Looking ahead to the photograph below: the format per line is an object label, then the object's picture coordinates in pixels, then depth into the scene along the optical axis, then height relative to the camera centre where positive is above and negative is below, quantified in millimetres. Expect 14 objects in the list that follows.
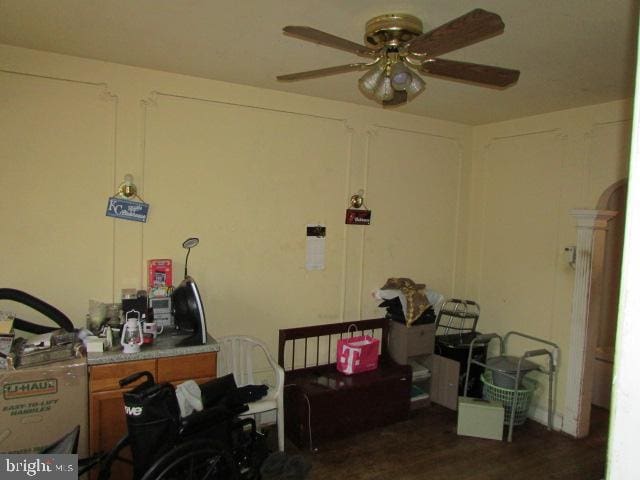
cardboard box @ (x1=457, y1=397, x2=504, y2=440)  3539 -1561
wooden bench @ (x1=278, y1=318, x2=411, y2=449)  3314 -1319
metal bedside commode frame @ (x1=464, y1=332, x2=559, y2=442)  3586 -1159
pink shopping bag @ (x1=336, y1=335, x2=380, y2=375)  3666 -1127
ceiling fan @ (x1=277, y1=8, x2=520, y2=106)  1699 +703
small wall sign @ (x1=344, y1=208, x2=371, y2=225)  3906 +37
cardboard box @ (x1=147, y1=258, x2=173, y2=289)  3125 -426
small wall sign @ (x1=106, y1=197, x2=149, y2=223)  2998 +10
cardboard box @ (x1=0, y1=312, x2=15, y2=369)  2289 -728
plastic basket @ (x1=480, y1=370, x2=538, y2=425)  3646 -1415
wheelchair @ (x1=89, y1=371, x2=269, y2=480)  1908 -1055
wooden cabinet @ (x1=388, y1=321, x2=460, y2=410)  3941 -1305
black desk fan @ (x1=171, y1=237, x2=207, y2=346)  2805 -640
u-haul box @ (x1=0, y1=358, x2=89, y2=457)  2262 -1045
